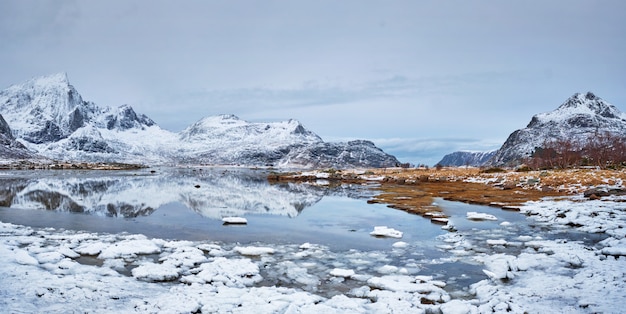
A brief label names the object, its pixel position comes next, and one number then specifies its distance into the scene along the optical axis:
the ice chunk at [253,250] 16.03
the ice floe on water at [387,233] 20.41
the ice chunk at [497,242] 17.86
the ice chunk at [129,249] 14.80
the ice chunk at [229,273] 12.20
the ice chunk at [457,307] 9.85
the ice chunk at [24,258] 12.63
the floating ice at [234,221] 24.22
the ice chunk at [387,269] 13.70
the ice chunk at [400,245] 17.74
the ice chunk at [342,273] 13.17
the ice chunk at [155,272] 12.30
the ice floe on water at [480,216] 25.43
